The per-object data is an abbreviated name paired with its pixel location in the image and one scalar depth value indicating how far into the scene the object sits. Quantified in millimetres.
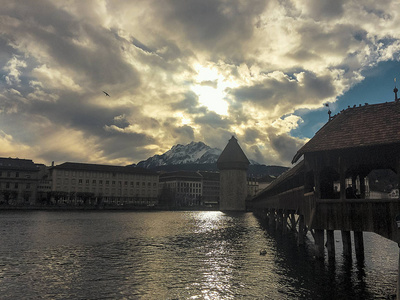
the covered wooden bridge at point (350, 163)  16516
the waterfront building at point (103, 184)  140488
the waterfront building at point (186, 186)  184362
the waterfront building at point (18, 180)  121562
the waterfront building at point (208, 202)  192175
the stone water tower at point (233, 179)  143750
